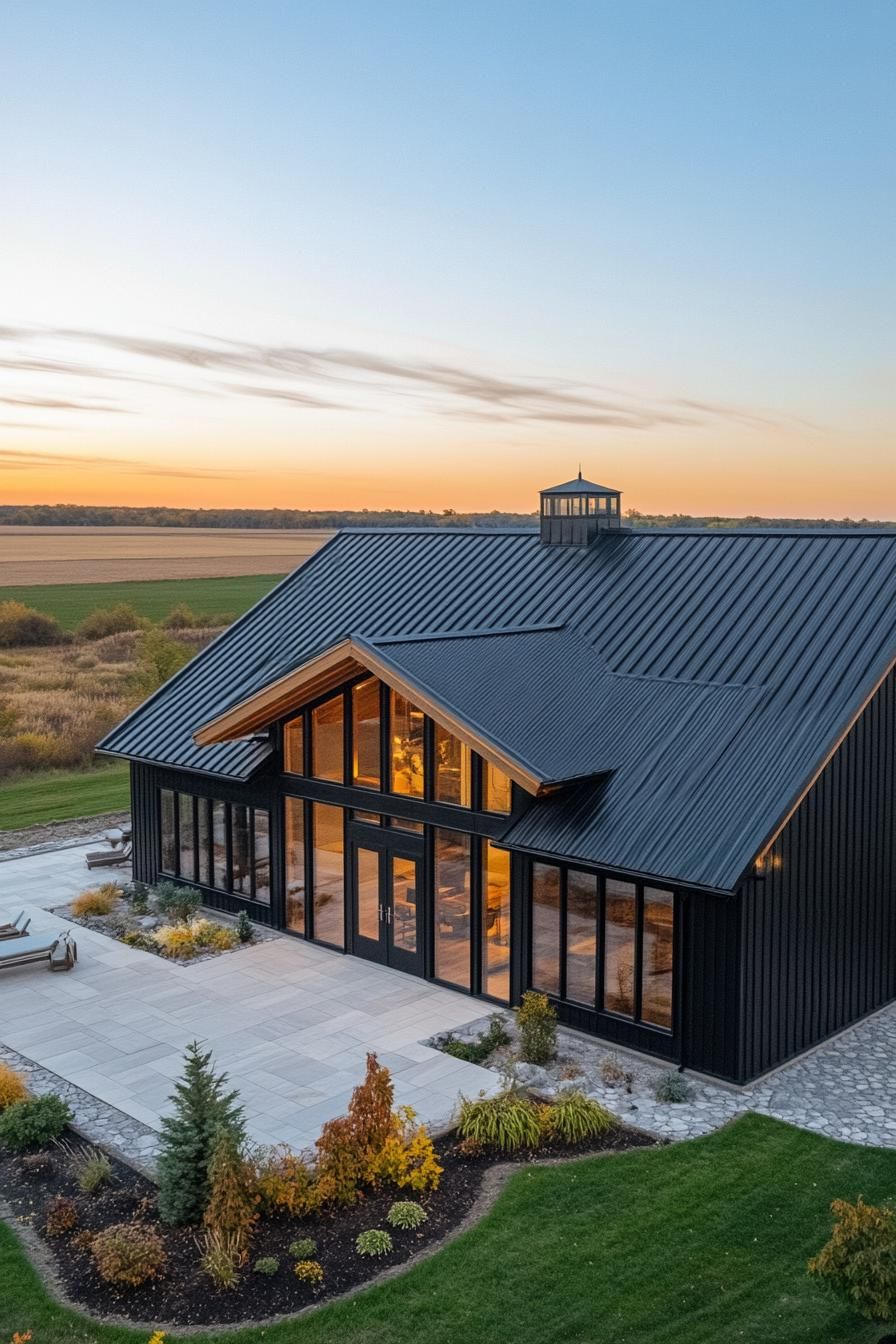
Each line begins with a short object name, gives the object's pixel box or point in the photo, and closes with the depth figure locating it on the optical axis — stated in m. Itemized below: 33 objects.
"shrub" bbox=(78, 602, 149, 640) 67.07
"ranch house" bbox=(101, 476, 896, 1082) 13.95
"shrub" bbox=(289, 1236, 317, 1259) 10.22
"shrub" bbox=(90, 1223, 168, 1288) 9.83
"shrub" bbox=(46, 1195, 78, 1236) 10.76
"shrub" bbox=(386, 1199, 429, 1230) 10.68
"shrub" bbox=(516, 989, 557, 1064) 14.19
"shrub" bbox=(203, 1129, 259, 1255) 10.23
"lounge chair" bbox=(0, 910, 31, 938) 19.20
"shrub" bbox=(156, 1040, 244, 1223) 10.77
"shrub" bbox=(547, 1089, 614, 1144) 12.34
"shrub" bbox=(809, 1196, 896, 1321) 8.21
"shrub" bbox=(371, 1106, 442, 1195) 11.32
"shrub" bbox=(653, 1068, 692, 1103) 13.19
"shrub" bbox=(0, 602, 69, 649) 65.62
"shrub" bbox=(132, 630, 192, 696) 39.28
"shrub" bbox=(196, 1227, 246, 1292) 9.83
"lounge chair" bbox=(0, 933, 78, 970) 18.02
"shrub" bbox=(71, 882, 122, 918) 20.97
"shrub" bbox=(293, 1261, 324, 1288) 9.85
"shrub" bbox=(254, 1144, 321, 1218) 10.80
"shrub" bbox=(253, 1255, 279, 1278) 9.98
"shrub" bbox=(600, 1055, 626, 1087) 13.65
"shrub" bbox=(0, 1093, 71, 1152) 12.56
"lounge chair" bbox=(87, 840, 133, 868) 24.17
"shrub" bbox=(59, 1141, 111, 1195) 11.51
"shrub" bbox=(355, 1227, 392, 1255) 10.25
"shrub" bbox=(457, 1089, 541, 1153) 12.22
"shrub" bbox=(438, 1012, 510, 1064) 14.59
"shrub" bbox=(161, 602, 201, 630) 66.34
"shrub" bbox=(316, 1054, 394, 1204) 11.11
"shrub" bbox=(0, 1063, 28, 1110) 13.39
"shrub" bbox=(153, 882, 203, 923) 20.66
